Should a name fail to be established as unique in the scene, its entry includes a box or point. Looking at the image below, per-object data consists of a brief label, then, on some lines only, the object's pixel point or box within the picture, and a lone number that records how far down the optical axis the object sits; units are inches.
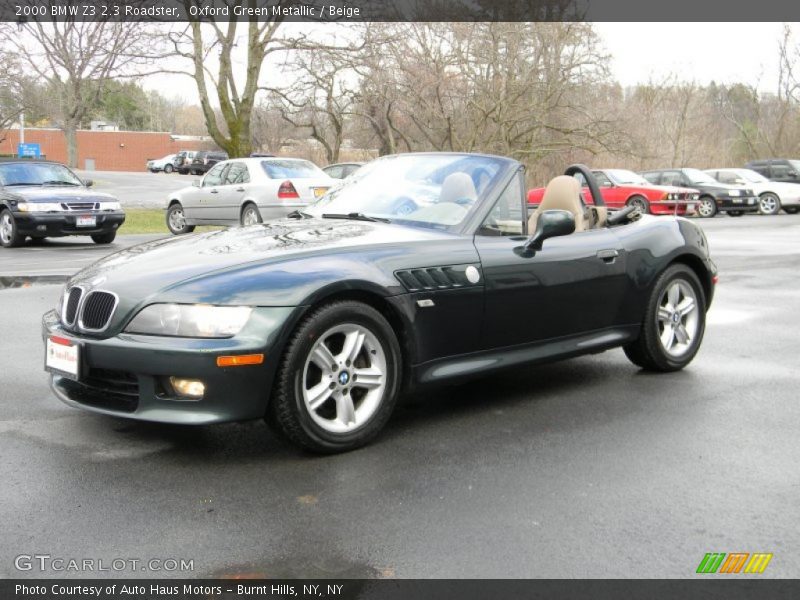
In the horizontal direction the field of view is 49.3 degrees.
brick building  3073.3
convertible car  153.3
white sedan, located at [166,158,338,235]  645.3
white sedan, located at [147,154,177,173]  2610.7
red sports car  959.6
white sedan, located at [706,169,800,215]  1130.7
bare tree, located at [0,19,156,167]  949.8
